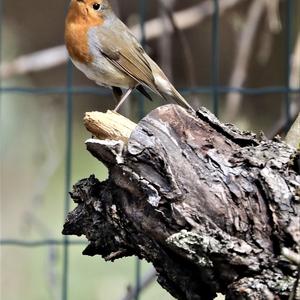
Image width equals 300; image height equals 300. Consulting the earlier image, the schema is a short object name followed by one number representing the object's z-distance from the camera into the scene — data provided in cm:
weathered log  445
